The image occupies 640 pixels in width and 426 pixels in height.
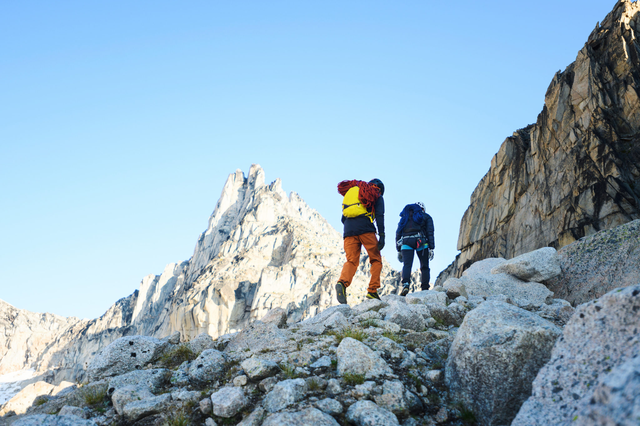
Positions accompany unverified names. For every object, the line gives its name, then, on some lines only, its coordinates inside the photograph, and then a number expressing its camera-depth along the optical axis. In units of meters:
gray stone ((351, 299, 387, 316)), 7.83
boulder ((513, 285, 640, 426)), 2.77
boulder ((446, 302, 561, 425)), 3.72
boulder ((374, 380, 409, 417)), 3.90
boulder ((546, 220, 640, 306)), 8.31
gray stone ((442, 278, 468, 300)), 9.67
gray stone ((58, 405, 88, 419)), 4.58
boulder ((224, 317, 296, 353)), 5.99
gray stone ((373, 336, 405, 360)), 5.08
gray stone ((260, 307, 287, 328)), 7.70
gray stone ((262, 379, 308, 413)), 4.00
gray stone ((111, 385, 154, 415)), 4.61
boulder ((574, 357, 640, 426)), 2.04
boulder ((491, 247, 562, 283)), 10.16
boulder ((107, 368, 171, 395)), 5.11
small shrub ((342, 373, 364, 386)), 4.39
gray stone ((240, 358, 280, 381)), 4.59
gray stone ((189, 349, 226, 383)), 5.00
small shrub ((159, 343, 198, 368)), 6.17
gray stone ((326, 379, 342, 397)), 4.21
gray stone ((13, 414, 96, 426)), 3.59
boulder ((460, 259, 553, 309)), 9.74
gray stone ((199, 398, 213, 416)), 4.20
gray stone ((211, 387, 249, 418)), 4.08
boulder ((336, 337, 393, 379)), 4.57
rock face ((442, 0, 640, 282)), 17.23
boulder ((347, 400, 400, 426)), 3.59
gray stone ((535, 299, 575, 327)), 5.75
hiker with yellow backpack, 9.65
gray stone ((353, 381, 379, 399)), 4.12
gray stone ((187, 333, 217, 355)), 6.52
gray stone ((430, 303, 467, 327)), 7.02
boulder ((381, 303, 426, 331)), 6.63
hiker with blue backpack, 12.19
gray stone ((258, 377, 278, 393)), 4.40
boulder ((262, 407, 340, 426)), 3.55
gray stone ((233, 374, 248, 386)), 4.59
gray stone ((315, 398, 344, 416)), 3.87
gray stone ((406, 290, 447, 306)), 8.37
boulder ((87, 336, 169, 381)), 6.22
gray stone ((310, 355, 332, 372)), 4.84
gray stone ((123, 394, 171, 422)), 4.31
